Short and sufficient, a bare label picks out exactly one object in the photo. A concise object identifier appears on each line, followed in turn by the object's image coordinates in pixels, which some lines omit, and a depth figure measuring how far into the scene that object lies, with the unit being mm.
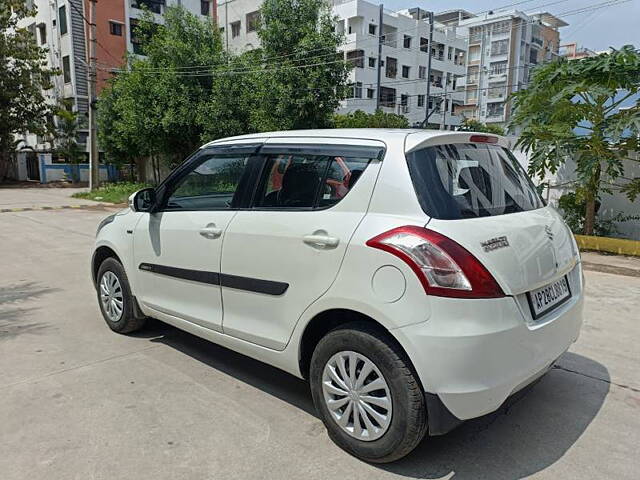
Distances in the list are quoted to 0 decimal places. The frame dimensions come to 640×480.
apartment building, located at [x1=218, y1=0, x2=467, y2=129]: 41719
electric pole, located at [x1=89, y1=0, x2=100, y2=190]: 20609
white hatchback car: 2373
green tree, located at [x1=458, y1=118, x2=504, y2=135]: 45828
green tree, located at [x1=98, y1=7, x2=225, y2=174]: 17797
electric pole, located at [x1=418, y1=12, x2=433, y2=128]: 43303
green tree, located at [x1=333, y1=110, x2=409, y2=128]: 27641
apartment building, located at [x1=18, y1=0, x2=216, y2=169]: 32094
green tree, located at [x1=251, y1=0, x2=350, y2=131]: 15984
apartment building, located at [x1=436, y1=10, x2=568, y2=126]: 66938
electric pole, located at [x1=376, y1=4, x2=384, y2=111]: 40562
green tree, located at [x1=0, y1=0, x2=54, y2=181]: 27938
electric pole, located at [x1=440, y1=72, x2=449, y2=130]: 50750
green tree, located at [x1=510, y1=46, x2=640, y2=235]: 8102
